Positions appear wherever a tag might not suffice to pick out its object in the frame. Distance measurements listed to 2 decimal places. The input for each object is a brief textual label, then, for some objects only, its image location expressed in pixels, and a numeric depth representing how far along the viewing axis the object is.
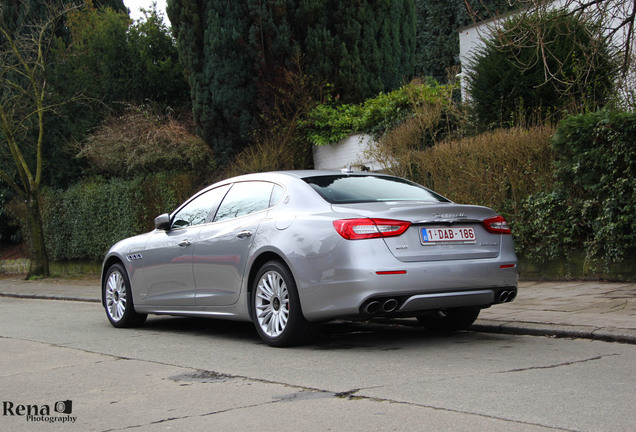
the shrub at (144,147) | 20.91
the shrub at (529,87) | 12.73
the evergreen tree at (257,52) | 20.45
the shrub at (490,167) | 11.66
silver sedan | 6.37
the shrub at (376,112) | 16.41
